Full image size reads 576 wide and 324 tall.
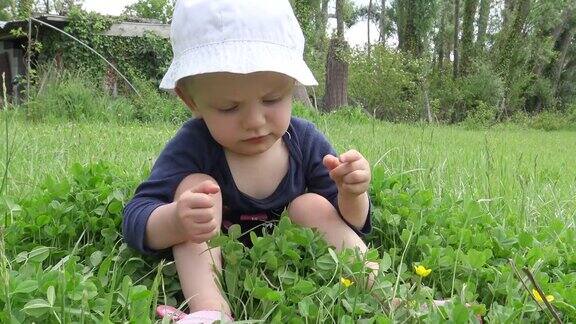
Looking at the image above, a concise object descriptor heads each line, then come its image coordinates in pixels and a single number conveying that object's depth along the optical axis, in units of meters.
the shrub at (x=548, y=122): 20.62
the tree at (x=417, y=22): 30.64
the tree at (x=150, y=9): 37.78
